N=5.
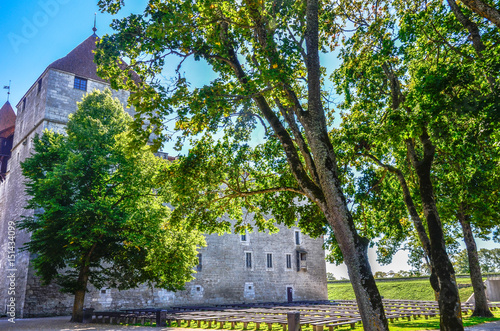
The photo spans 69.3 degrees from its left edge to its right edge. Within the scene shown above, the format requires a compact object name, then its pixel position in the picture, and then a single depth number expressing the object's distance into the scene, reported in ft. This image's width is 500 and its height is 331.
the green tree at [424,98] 23.93
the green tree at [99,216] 54.03
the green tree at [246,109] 23.31
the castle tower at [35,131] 72.90
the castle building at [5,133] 107.65
